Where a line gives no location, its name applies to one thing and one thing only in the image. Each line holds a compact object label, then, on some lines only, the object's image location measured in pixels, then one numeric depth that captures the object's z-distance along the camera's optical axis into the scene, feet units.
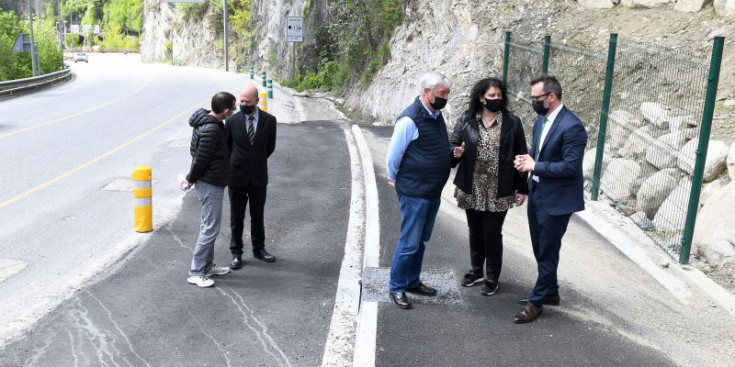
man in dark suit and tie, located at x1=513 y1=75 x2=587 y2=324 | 17.34
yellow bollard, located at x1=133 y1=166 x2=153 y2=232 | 26.91
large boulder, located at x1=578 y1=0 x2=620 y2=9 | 48.90
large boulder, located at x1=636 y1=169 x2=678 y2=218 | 26.94
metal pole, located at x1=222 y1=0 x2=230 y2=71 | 211.20
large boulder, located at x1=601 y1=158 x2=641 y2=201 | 29.53
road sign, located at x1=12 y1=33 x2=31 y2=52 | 107.96
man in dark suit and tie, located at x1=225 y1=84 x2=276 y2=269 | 22.20
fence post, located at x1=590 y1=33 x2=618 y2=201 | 29.68
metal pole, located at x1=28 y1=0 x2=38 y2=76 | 115.13
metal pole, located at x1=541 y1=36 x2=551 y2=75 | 36.81
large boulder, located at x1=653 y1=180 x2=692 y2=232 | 24.85
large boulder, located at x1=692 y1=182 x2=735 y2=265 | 22.35
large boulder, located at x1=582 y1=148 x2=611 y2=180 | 32.09
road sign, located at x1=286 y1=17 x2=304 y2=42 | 117.15
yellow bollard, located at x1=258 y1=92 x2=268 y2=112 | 68.08
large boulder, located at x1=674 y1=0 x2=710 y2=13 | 41.63
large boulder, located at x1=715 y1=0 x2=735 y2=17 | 38.91
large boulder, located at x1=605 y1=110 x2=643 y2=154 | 31.42
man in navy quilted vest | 17.92
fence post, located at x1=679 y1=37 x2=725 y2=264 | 21.63
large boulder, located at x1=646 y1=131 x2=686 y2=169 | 27.43
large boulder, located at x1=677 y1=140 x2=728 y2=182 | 26.45
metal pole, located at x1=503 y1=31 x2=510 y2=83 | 46.70
